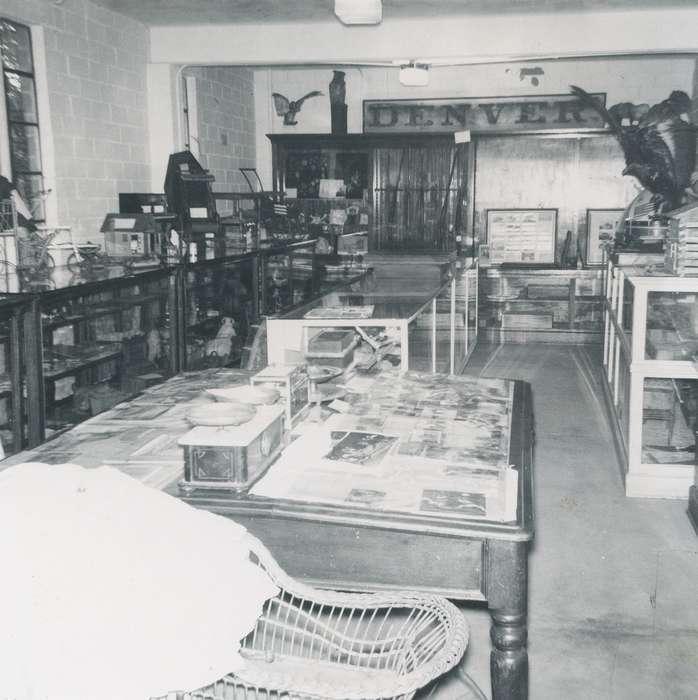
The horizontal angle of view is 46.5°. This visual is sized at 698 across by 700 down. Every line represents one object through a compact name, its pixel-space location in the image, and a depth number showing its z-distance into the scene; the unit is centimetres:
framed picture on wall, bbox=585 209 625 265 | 986
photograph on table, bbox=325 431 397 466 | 235
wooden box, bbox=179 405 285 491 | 210
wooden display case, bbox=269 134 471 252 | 995
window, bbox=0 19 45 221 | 624
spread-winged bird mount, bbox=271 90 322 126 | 1048
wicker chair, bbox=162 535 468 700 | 146
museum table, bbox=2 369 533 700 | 194
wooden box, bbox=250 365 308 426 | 277
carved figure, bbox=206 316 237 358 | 689
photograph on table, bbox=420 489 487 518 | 200
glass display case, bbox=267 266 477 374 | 405
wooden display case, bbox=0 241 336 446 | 413
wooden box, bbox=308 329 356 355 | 395
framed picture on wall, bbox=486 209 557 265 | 1010
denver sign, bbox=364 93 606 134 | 981
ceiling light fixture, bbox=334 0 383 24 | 489
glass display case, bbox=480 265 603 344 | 963
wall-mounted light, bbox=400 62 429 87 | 765
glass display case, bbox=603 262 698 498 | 453
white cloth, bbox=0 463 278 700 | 133
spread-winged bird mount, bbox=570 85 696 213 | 711
